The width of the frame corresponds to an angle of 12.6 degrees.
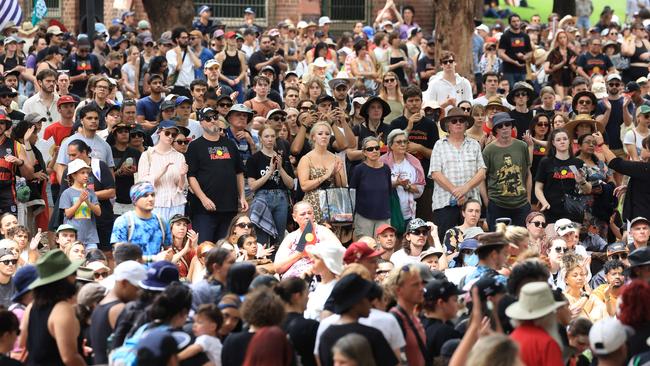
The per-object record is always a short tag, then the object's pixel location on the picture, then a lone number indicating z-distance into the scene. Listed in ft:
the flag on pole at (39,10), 163.69
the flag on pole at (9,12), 144.63
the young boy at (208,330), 54.53
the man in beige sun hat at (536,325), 51.22
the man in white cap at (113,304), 57.28
